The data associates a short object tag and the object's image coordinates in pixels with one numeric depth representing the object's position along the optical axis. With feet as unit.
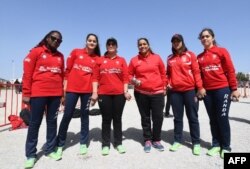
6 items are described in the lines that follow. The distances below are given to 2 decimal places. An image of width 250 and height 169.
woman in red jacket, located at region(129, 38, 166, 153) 14.06
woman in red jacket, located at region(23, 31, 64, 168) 11.97
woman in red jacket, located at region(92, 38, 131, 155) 13.71
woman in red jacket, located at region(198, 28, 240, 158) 12.82
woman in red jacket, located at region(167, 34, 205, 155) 13.67
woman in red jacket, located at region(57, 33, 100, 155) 13.41
